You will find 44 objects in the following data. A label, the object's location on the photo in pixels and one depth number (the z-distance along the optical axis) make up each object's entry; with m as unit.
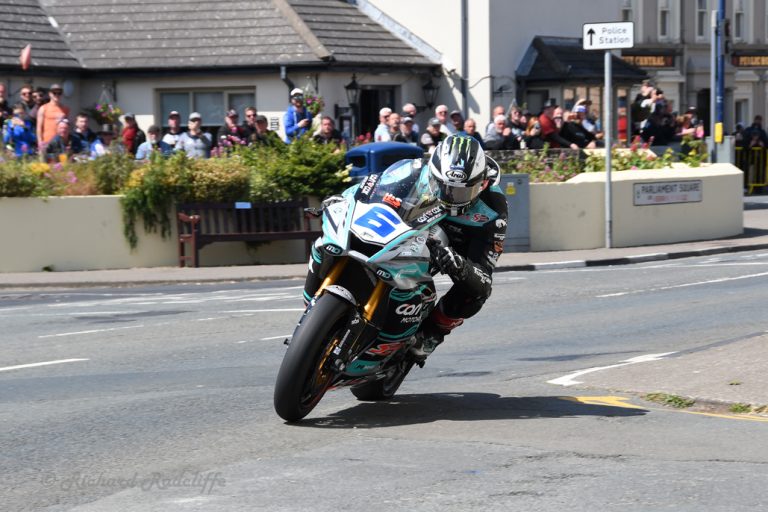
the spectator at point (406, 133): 24.23
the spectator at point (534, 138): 26.67
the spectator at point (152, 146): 23.23
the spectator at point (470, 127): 25.23
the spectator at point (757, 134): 37.47
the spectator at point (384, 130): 24.49
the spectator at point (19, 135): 22.77
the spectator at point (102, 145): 22.61
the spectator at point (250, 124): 24.80
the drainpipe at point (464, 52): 34.75
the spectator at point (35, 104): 23.52
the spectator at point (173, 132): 23.78
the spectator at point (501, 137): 26.06
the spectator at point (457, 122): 25.75
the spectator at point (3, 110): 23.58
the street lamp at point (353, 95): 32.55
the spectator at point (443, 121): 25.42
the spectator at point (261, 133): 23.34
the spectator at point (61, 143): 22.91
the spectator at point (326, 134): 23.26
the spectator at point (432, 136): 24.55
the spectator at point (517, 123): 27.72
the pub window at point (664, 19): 52.31
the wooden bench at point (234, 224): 21.58
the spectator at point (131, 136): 24.62
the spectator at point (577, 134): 27.69
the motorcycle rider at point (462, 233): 8.17
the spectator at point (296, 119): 24.59
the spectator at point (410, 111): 25.59
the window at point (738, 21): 56.00
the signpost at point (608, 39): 23.00
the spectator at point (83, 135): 23.72
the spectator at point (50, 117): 22.97
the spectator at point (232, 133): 24.38
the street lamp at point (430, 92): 34.69
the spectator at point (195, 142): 23.64
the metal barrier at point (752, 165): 37.53
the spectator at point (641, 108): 34.85
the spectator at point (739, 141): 37.59
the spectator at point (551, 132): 27.16
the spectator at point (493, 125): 26.41
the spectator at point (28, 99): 24.61
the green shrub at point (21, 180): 20.98
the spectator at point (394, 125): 24.47
